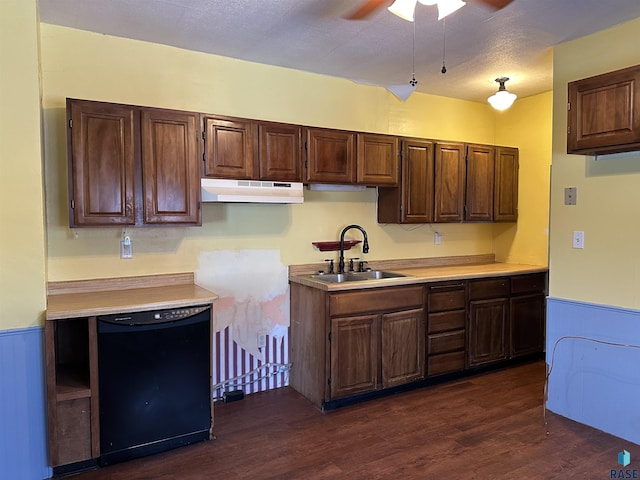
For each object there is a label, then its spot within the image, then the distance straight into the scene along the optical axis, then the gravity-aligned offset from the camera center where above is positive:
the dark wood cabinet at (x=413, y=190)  3.85 +0.26
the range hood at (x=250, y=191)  2.98 +0.20
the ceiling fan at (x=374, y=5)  2.45 +1.21
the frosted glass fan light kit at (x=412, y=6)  1.99 +0.97
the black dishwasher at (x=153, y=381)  2.46 -0.94
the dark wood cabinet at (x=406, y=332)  3.24 -0.93
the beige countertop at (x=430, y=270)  3.32 -0.47
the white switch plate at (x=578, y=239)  3.03 -0.14
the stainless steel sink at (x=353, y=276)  3.68 -0.49
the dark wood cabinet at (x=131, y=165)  2.64 +0.34
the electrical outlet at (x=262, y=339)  3.57 -0.97
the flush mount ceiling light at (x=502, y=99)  3.74 +1.01
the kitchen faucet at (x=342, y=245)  3.76 -0.23
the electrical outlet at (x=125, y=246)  3.06 -0.18
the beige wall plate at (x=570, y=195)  3.06 +0.16
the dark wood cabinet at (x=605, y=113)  2.48 +0.62
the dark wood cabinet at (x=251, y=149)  3.03 +0.50
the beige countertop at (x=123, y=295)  2.43 -0.48
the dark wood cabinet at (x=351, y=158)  3.40 +0.49
